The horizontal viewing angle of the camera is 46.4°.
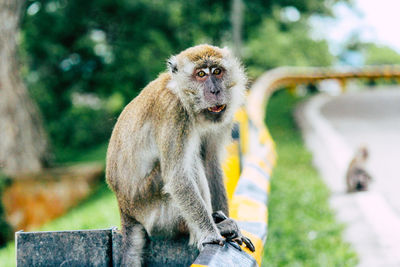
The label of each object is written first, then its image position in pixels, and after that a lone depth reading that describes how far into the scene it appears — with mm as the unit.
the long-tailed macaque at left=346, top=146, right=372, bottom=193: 5785
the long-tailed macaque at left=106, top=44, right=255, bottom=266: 2629
